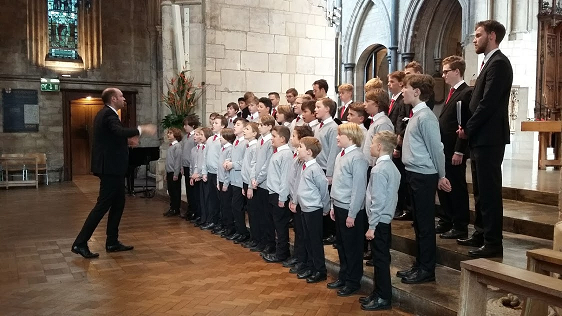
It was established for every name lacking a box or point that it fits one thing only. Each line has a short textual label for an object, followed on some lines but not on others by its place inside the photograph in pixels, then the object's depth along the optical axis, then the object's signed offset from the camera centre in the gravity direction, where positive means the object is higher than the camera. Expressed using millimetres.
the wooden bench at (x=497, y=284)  1840 -623
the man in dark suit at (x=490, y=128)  3512 -5
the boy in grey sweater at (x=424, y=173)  3553 -332
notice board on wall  12883 +408
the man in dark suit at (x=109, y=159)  4969 -337
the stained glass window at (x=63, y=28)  13680 +2719
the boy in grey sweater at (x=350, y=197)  3689 -531
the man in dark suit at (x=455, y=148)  3951 -172
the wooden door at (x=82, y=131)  15070 -157
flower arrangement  8828 +466
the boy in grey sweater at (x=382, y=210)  3438 -575
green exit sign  13203 +1109
